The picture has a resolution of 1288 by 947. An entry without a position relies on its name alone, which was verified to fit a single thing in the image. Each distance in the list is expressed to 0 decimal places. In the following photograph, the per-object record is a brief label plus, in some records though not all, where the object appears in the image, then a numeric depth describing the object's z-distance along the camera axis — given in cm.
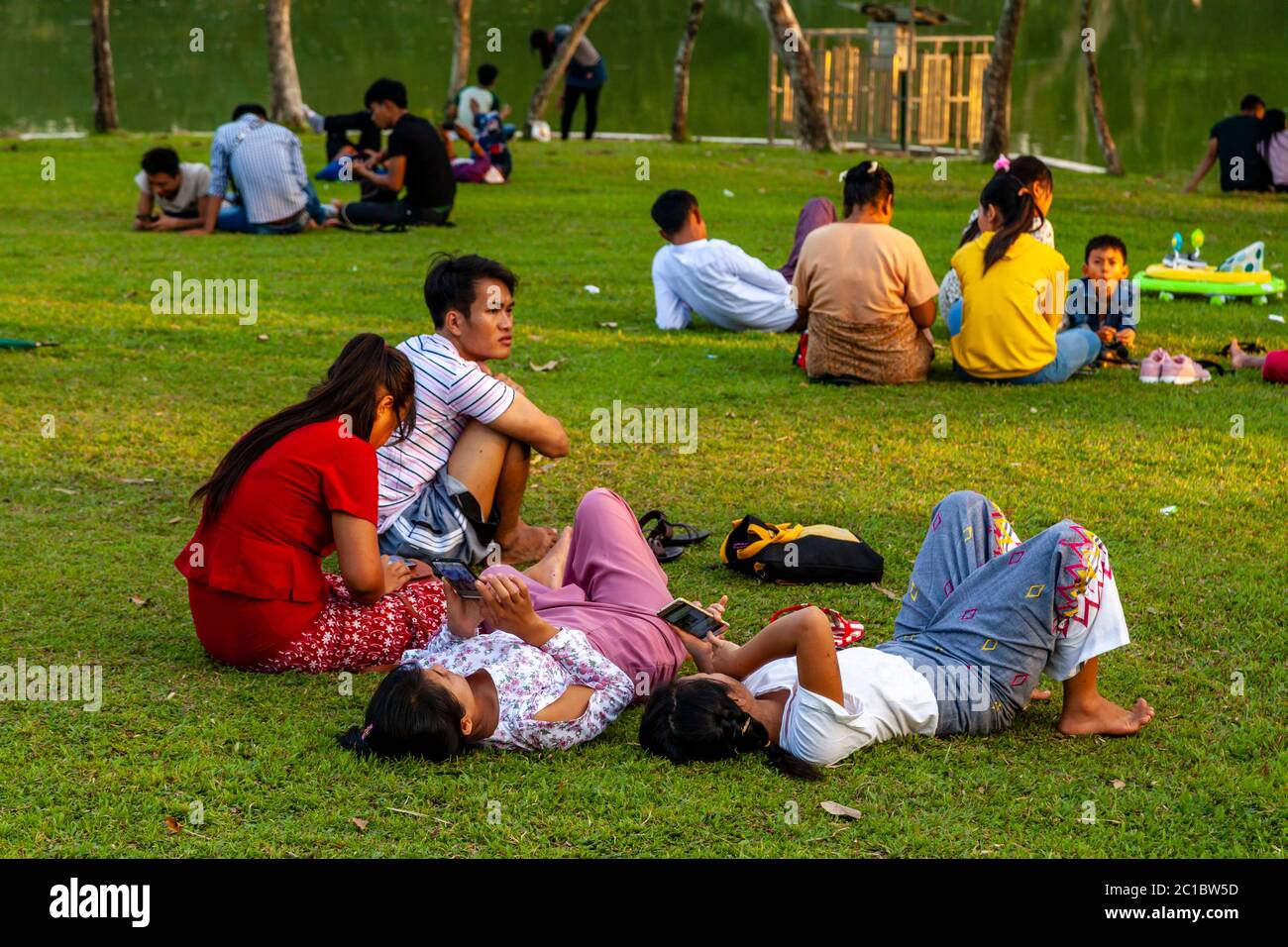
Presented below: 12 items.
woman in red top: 467
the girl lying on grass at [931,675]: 413
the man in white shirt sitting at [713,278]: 1010
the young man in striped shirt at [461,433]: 575
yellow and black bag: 570
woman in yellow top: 846
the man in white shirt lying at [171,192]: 1386
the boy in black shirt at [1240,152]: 1719
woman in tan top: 848
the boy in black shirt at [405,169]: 1381
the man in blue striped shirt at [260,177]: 1372
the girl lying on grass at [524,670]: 412
